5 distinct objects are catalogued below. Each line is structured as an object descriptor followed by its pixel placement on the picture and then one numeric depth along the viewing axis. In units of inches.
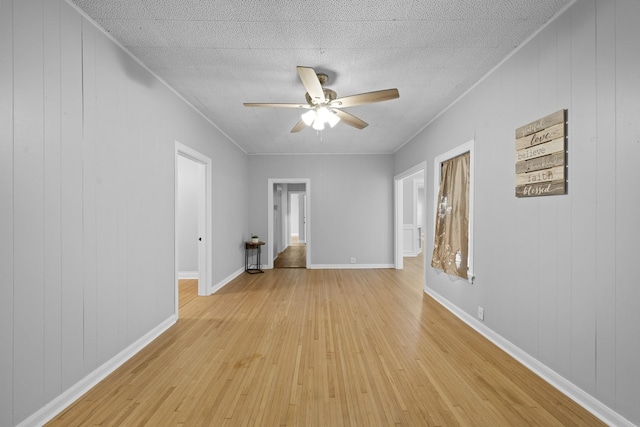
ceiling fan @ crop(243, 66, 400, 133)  90.3
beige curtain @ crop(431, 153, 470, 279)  127.2
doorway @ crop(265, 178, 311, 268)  245.9
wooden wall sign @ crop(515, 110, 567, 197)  75.3
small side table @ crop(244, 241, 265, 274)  224.1
